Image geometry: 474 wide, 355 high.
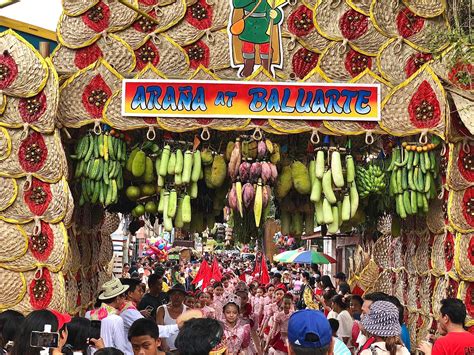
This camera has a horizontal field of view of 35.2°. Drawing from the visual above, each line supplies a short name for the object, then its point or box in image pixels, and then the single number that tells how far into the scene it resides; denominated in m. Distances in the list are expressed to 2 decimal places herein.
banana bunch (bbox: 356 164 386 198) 8.17
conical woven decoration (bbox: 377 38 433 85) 8.12
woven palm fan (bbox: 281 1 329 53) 8.21
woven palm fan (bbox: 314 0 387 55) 8.18
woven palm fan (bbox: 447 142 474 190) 7.70
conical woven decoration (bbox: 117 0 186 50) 8.21
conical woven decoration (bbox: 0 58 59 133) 7.79
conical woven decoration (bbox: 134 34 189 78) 8.16
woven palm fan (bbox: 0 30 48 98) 7.77
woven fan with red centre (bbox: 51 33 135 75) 8.18
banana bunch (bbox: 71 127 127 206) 8.04
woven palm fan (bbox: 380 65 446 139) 7.88
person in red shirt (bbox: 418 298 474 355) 5.43
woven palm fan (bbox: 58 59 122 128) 8.05
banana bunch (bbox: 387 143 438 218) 8.02
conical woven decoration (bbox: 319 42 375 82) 8.16
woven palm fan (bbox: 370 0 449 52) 8.12
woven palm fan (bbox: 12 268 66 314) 7.64
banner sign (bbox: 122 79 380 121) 7.98
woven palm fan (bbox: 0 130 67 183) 7.78
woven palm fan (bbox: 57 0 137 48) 8.23
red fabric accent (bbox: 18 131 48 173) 7.80
